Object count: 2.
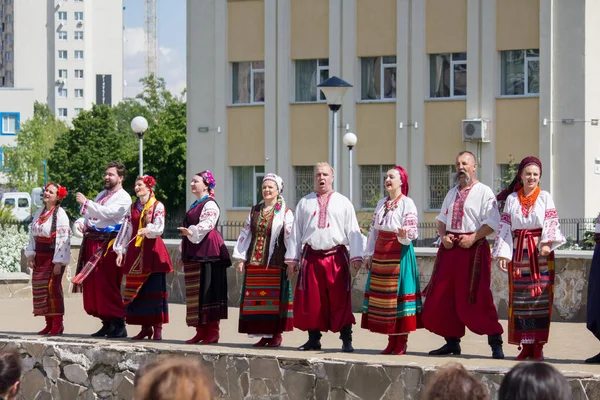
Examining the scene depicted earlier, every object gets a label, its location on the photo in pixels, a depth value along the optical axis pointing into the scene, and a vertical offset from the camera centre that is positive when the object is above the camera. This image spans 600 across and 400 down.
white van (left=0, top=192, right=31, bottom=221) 57.14 -0.39
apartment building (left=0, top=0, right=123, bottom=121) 121.62 +13.85
